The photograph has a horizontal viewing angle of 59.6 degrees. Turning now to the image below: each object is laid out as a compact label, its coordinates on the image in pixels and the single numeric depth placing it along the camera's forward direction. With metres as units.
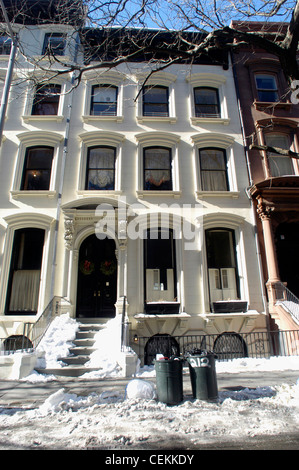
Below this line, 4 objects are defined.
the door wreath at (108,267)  10.40
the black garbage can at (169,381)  4.56
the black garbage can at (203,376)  4.68
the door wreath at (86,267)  10.37
